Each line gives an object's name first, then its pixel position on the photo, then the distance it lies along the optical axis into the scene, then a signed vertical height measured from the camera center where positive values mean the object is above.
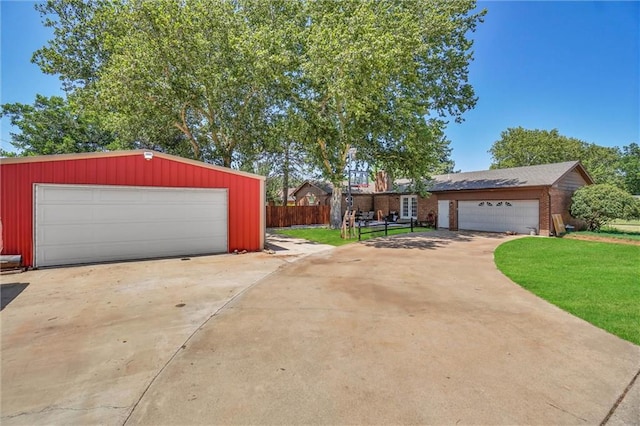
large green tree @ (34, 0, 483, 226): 12.99 +6.62
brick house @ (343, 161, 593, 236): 15.52 +0.70
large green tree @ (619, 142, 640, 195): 40.91 +5.37
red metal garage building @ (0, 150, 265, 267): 7.99 +0.16
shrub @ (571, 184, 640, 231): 14.21 +0.22
